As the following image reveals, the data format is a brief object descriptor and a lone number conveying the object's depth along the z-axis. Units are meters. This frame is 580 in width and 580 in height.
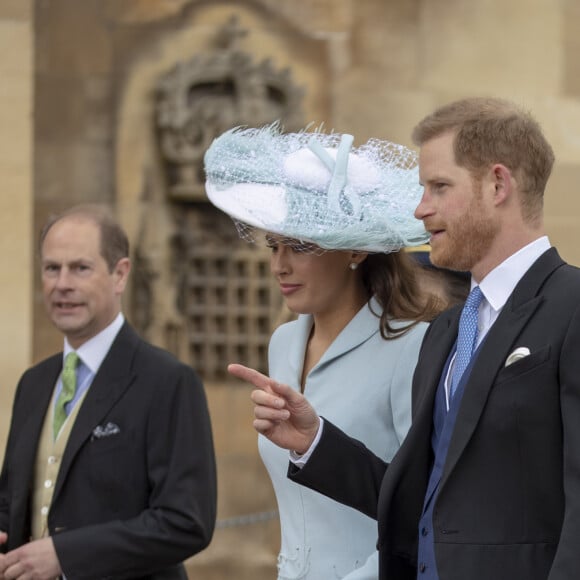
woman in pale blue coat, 7.18
